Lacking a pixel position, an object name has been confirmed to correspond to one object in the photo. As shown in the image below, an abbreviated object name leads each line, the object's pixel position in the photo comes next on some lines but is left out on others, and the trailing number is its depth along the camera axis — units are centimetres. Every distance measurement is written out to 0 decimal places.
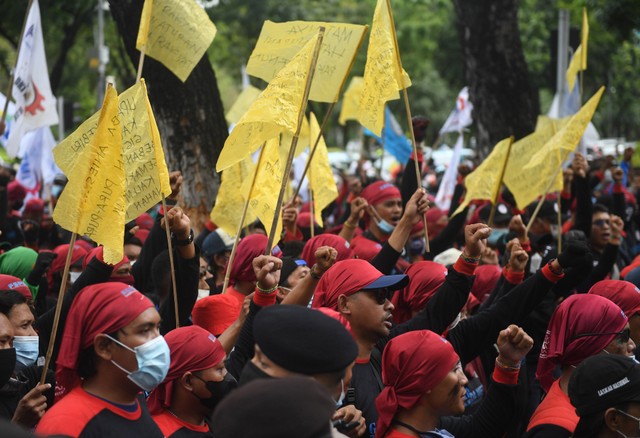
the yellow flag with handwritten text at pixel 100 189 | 470
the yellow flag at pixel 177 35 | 733
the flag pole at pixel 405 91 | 629
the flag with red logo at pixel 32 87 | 962
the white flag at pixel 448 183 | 1313
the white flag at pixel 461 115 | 1619
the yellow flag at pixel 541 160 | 812
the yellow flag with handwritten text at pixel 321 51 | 674
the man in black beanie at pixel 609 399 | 380
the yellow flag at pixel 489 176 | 826
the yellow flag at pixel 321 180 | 864
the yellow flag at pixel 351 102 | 1504
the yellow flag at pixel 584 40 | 973
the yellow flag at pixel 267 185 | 672
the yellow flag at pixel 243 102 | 1238
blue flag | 1271
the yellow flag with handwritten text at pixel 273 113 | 561
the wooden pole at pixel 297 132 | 522
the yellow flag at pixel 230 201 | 776
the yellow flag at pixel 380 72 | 663
